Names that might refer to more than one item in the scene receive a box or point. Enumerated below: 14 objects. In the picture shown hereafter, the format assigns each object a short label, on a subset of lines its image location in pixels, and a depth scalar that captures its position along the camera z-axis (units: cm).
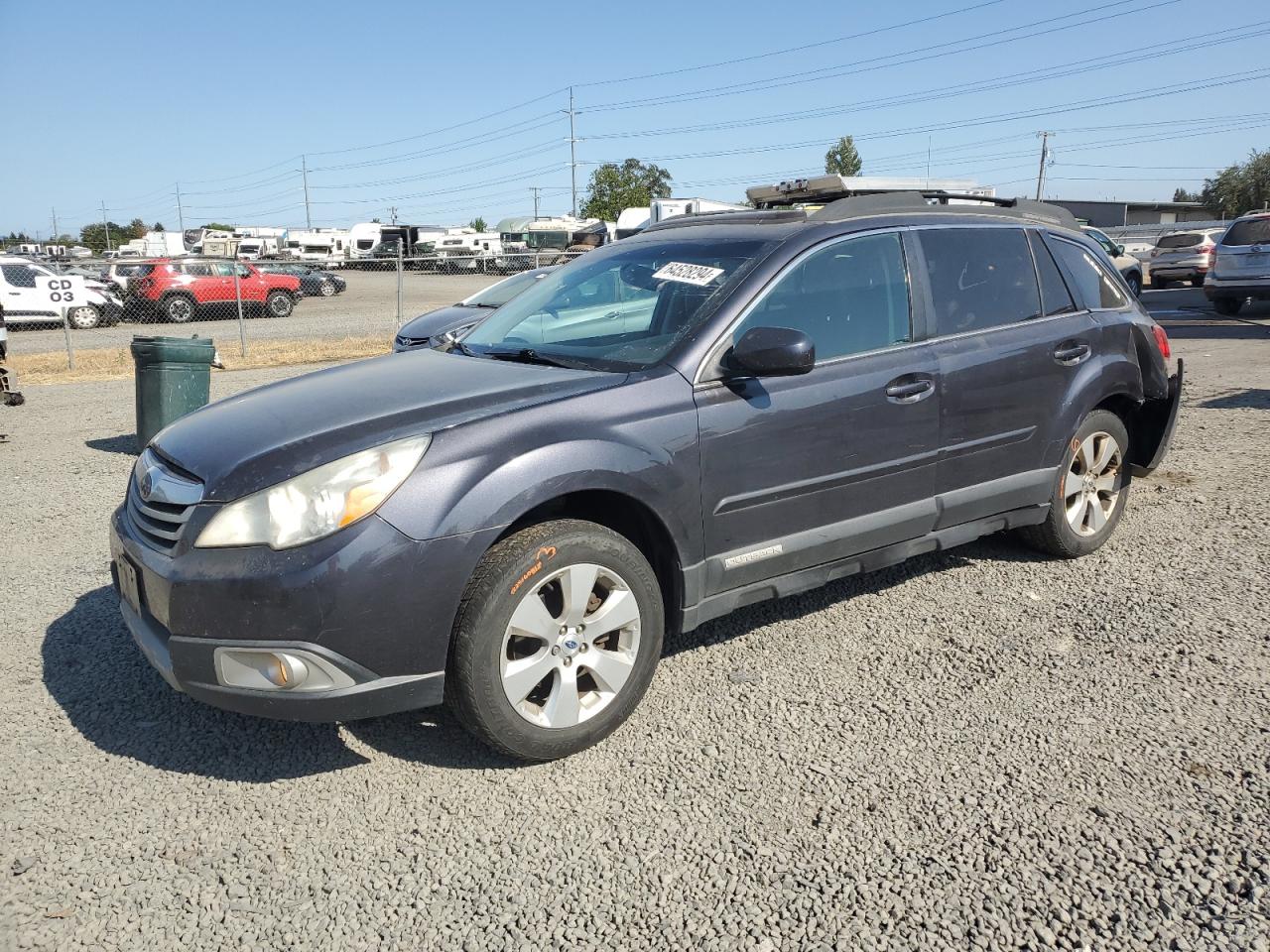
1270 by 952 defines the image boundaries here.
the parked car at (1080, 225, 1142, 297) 2153
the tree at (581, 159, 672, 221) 7450
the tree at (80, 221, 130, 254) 10721
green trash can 779
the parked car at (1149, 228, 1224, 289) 2572
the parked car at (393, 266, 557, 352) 991
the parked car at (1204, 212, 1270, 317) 1723
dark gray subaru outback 289
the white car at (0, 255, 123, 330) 2127
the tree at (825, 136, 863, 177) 5962
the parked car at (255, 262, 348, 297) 3562
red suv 2291
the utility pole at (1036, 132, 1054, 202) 7369
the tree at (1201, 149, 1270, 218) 7369
